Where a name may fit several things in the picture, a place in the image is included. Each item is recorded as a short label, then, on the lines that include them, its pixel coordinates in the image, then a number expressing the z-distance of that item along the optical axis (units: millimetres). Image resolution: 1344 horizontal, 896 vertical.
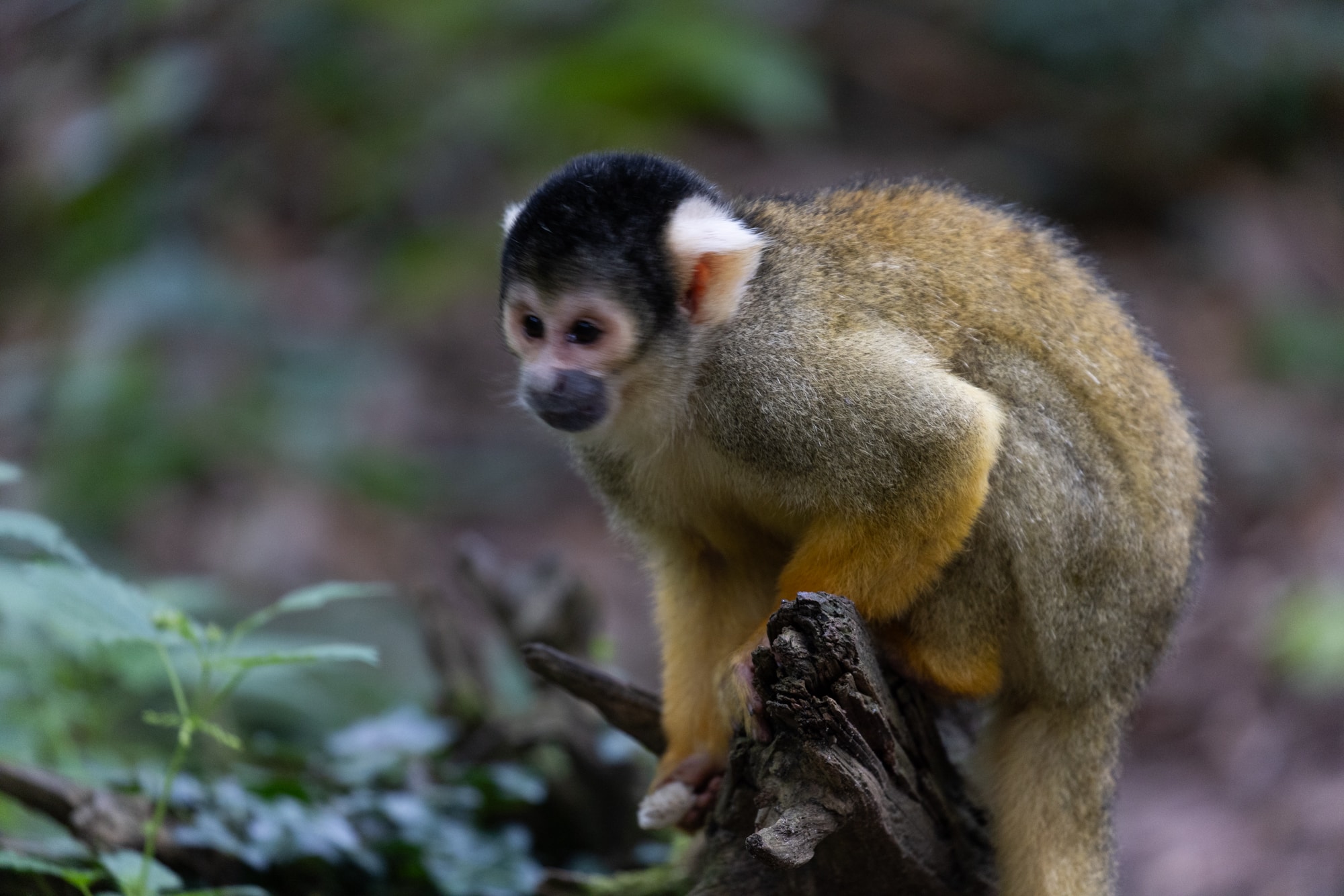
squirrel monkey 4762
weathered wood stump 4215
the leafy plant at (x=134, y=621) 4172
